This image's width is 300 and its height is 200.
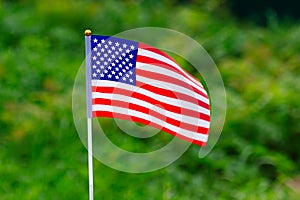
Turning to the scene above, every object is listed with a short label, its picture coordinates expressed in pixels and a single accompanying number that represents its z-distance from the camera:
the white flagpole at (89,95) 8.18
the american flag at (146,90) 8.46
